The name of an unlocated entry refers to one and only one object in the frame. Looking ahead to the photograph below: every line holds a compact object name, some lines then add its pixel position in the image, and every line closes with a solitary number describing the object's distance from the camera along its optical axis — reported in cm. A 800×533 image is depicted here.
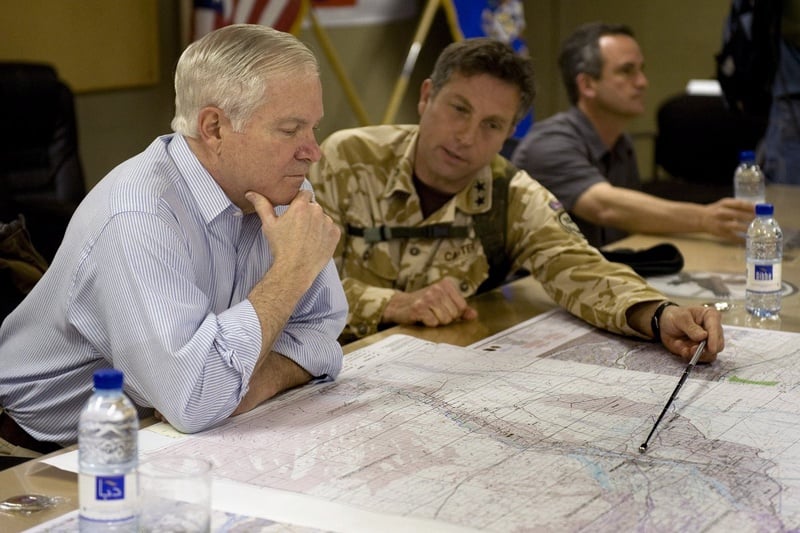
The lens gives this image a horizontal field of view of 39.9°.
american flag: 433
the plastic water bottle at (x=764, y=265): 223
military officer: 238
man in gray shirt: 313
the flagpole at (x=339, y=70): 485
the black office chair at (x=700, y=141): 508
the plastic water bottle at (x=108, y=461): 113
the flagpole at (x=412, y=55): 516
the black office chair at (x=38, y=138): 348
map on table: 130
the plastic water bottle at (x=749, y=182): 313
